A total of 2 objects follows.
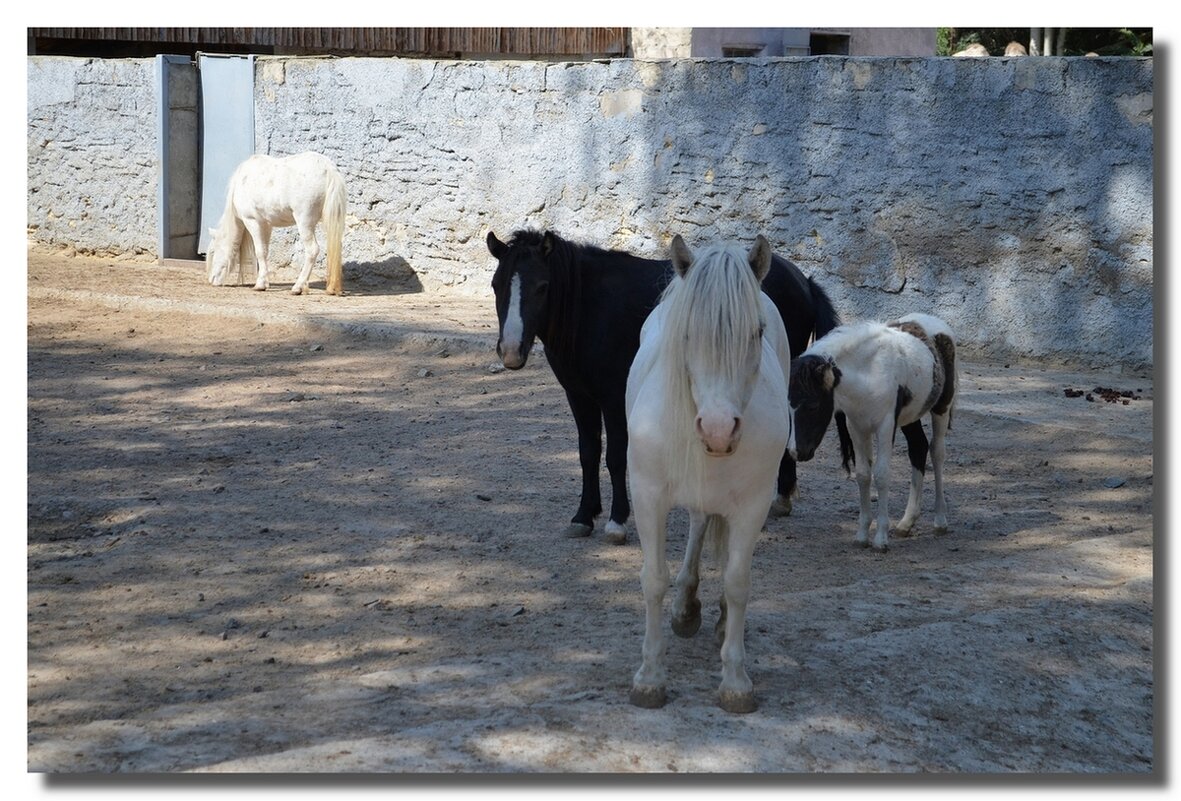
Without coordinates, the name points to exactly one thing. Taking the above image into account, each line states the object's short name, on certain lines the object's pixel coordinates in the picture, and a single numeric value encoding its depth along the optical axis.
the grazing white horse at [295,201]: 11.70
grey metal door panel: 12.91
